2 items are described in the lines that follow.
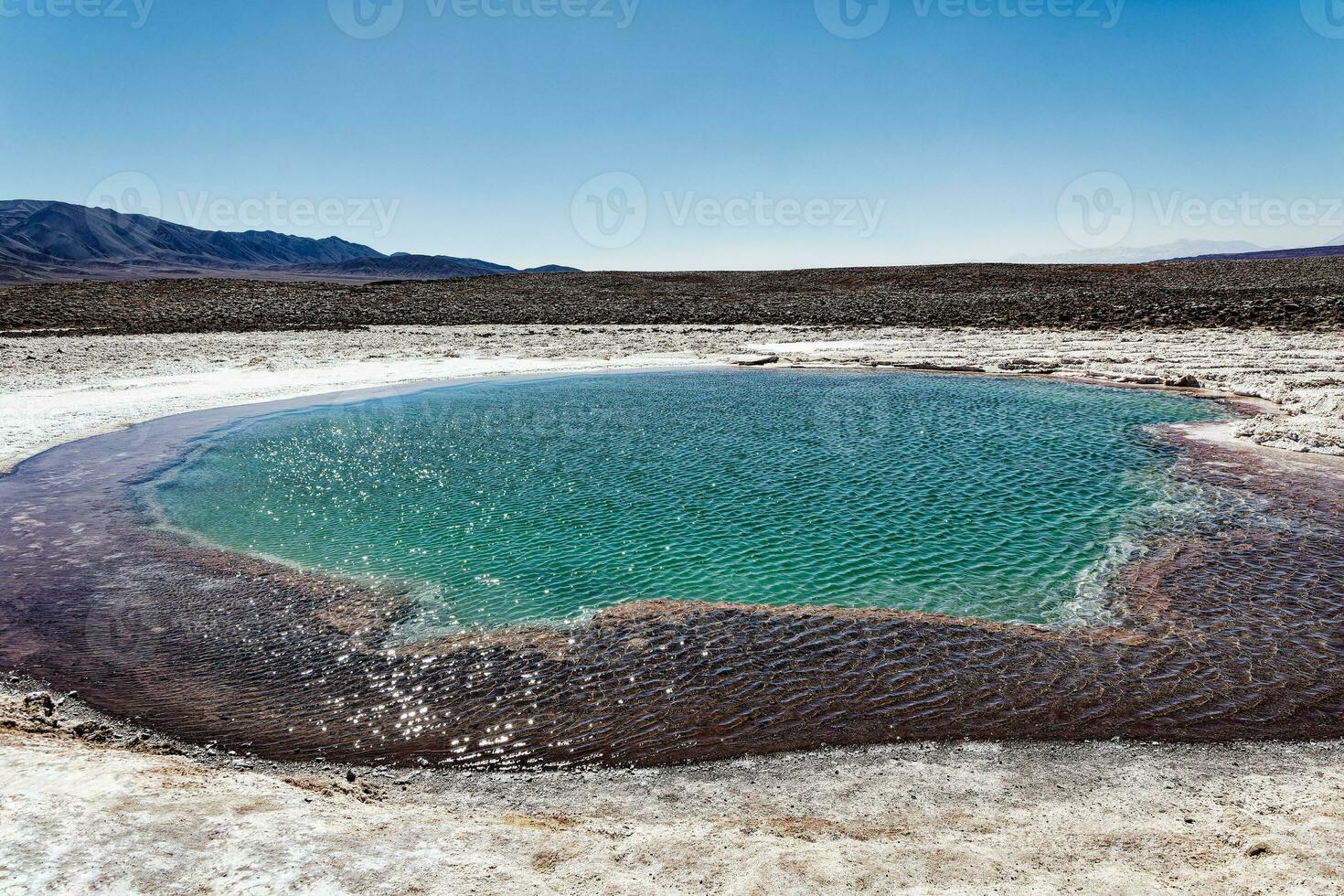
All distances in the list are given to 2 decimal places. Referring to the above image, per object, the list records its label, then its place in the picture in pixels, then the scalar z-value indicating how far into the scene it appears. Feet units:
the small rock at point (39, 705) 23.65
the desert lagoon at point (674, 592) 23.72
